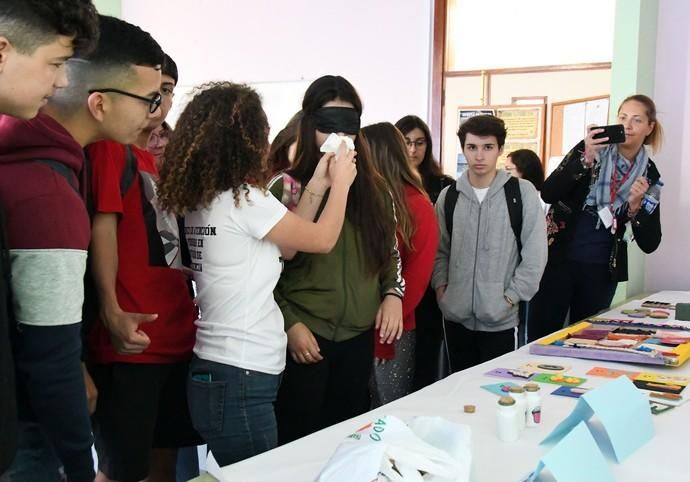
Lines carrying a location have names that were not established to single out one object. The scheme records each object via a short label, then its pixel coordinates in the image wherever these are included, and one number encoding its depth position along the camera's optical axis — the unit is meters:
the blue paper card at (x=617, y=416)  1.17
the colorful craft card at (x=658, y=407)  1.42
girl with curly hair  1.43
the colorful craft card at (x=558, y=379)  1.59
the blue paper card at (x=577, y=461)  0.96
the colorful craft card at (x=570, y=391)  1.50
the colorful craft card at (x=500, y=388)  1.50
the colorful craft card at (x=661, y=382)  1.54
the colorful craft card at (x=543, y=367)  1.71
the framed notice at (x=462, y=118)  4.10
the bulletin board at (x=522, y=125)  3.95
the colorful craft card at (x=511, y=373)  1.64
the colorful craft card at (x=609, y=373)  1.65
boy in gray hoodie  2.38
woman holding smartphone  2.82
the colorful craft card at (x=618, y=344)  1.76
